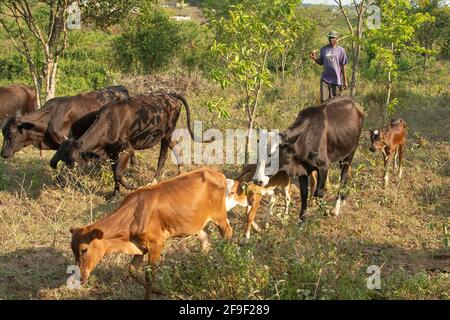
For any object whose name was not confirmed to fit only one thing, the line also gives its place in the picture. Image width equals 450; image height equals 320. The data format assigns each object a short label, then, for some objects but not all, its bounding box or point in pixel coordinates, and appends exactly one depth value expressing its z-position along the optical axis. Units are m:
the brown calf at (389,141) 9.18
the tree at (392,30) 9.77
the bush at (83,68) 16.95
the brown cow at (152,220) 5.19
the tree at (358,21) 10.47
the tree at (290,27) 7.94
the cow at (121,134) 8.43
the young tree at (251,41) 7.62
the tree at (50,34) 11.77
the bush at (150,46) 17.27
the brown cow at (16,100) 12.66
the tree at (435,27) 21.19
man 9.35
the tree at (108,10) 12.29
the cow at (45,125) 9.24
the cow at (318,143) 7.44
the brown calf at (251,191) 7.10
